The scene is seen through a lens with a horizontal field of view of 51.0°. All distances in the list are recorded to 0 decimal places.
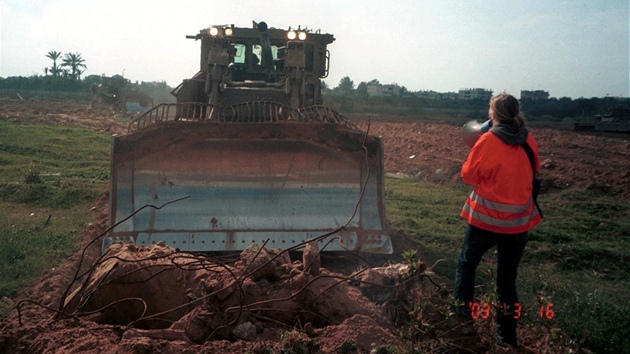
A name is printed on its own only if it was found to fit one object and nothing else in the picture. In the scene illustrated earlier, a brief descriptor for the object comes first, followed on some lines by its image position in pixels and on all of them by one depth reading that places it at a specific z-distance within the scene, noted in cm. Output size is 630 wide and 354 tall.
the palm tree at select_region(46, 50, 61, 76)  8762
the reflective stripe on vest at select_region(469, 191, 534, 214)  464
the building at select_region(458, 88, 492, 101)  7112
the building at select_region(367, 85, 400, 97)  7869
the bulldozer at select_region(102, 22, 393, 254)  652
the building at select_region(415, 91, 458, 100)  7812
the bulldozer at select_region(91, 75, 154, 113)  3959
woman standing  463
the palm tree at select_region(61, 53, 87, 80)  9019
